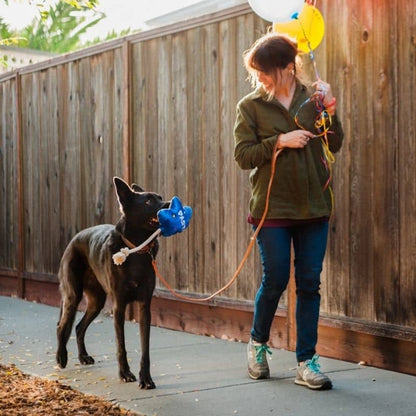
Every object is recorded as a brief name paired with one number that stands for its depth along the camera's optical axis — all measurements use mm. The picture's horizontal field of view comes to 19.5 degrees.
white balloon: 6928
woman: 6669
